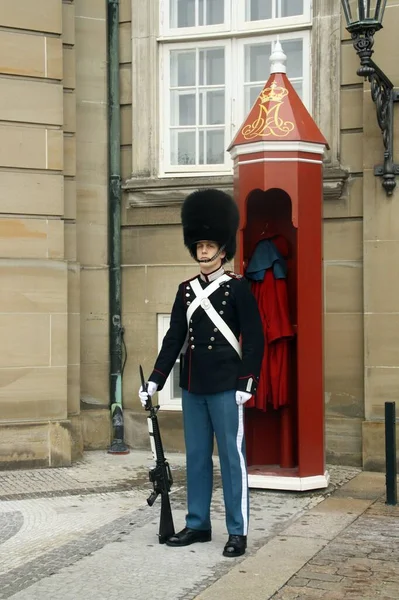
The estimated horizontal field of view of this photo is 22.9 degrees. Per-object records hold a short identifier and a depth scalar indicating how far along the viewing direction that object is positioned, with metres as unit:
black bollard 6.70
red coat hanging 7.14
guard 5.62
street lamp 7.02
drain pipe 8.91
